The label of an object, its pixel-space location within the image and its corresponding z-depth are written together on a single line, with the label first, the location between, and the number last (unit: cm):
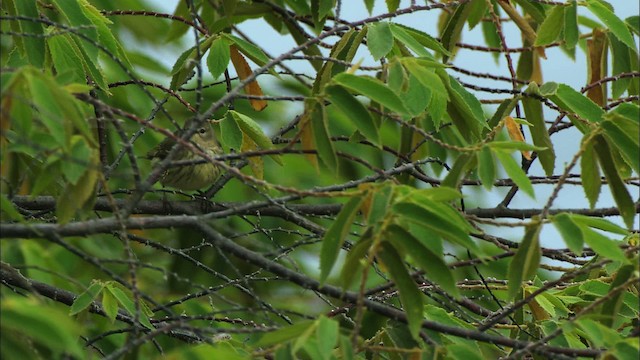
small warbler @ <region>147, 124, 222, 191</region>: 1174
